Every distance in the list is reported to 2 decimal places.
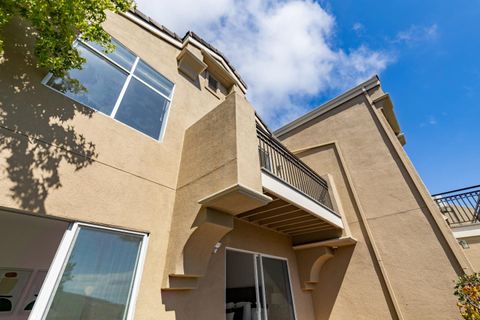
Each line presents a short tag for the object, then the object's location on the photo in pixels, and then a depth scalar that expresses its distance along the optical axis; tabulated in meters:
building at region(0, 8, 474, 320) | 2.55
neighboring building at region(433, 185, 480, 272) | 6.55
